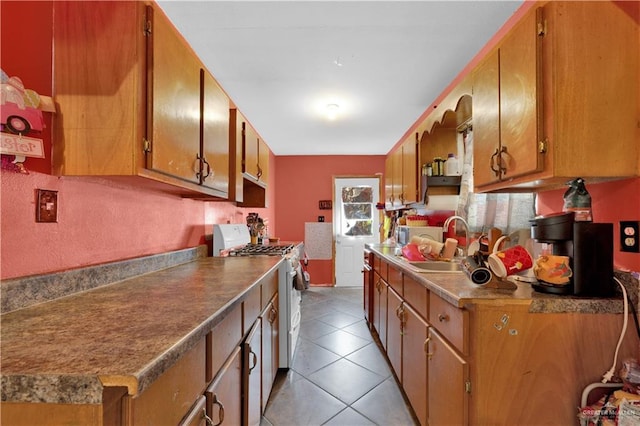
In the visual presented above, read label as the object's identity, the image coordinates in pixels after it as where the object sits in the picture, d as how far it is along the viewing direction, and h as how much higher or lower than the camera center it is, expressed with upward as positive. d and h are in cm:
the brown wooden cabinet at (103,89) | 103 +45
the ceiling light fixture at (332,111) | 300 +113
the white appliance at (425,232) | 274 -16
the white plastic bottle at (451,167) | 253 +44
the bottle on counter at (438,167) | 262 +45
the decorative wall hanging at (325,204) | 521 +19
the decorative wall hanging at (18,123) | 86 +29
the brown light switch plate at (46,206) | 99 +3
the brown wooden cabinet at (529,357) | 103 -51
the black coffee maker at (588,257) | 105 -15
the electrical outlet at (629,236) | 106 -8
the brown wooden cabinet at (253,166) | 239 +46
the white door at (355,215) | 519 +0
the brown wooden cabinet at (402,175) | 288 +47
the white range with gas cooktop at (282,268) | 216 -43
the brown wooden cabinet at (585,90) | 105 +47
